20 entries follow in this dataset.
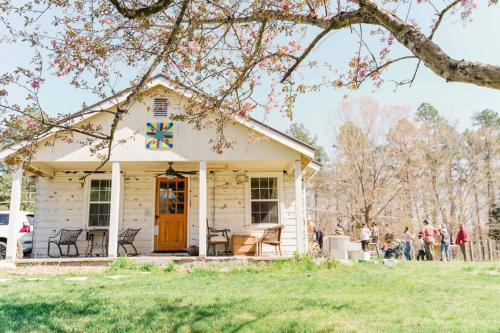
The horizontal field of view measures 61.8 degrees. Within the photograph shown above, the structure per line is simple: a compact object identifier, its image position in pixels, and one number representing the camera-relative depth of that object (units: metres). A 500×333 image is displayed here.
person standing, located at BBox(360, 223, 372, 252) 18.19
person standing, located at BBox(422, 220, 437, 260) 16.36
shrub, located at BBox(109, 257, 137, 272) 10.51
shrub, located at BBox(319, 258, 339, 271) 10.27
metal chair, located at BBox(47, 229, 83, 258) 12.79
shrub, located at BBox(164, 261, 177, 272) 10.27
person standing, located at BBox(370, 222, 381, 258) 19.67
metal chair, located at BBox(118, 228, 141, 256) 12.73
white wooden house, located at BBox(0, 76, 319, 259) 13.80
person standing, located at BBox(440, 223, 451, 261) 16.29
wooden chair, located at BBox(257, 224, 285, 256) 12.57
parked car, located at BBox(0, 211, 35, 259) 13.96
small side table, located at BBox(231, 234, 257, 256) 13.05
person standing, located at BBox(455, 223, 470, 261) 17.40
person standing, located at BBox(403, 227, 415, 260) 17.19
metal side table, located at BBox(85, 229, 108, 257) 13.29
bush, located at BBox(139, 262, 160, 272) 10.30
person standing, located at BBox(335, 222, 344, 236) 19.00
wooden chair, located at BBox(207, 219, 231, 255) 12.89
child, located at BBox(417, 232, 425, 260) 17.50
